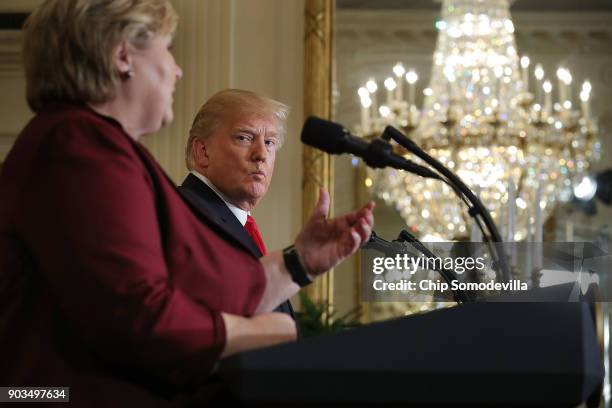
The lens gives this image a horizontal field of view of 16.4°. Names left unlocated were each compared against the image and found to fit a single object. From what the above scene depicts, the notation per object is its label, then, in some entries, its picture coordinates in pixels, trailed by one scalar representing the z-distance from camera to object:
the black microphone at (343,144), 2.53
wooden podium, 2.23
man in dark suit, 3.31
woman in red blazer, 2.30
